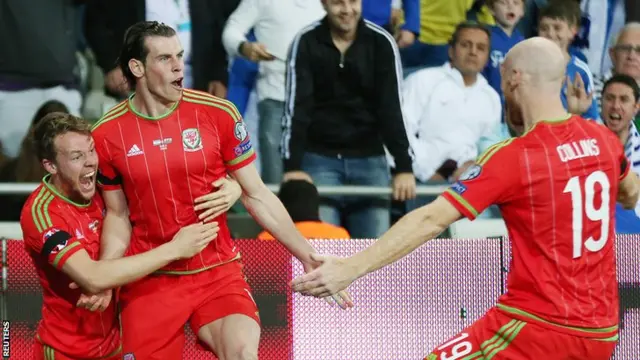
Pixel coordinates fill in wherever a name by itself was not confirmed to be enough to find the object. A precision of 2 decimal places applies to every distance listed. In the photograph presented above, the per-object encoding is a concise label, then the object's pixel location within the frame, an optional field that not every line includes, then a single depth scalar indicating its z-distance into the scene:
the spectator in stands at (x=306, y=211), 14.29
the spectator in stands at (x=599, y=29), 18.66
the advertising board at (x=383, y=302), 12.98
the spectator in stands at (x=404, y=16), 17.55
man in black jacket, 16.44
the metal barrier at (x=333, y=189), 16.16
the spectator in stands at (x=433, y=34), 17.83
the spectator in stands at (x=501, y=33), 18.11
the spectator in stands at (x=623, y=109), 17.77
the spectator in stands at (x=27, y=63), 16.62
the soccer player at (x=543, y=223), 8.97
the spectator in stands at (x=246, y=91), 17.08
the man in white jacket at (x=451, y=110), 17.36
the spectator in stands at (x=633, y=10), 18.67
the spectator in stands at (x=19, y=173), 16.55
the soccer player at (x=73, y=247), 10.25
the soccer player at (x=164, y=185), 10.57
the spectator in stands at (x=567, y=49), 18.02
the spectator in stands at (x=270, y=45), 16.91
